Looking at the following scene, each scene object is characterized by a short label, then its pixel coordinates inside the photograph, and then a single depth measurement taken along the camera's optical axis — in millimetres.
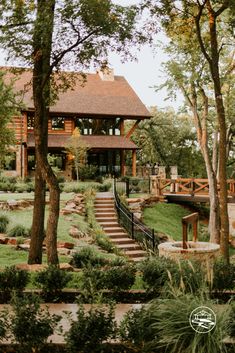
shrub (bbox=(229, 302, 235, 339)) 6043
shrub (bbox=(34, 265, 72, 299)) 8719
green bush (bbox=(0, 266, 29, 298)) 8789
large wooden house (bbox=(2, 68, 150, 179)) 33603
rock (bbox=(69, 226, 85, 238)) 18141
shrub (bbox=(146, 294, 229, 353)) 5672
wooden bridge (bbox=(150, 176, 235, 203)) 28016
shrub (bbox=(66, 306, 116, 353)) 5961
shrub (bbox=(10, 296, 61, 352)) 6082
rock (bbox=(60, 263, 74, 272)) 12047
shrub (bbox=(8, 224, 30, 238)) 17131
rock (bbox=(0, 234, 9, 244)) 16266
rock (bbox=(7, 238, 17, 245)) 16266
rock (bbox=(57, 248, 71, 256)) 15370
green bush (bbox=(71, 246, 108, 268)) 13074
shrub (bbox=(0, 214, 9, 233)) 17719
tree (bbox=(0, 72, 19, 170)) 14867
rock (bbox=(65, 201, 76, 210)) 21750
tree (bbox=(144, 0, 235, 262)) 10938
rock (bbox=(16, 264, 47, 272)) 11535
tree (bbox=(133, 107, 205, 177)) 40094
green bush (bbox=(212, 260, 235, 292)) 8586
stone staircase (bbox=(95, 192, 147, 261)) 18766
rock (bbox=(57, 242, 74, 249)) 16078
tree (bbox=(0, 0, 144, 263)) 11281
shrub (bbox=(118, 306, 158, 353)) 5973
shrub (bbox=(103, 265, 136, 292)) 8682
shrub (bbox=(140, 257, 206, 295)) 7758
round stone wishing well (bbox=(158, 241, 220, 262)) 12297
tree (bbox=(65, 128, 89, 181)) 29703
